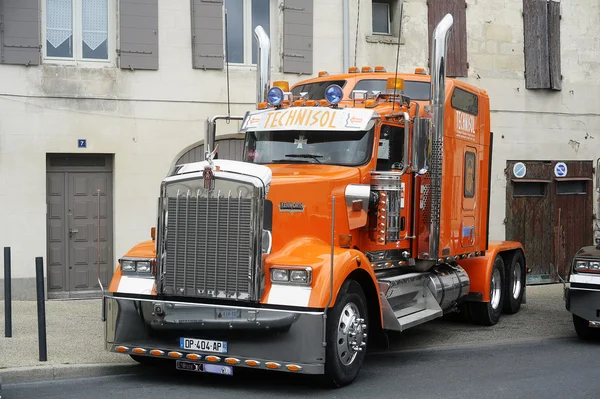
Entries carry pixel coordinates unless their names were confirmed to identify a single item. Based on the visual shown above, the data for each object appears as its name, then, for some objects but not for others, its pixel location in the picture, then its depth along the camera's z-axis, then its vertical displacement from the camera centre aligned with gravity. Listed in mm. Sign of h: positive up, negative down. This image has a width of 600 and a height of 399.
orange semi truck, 8070 -561
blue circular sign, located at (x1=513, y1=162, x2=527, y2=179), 17719 +181
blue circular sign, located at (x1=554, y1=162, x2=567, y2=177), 18141 +184
